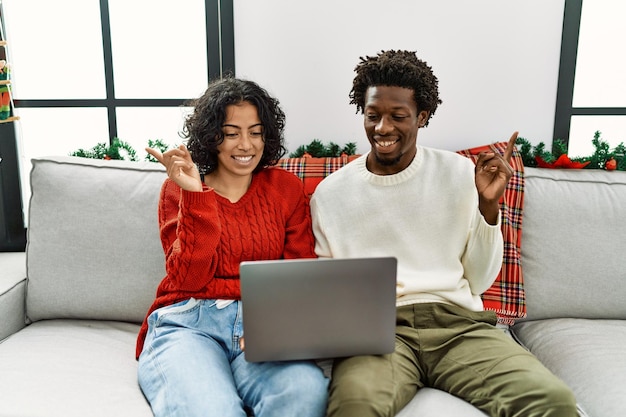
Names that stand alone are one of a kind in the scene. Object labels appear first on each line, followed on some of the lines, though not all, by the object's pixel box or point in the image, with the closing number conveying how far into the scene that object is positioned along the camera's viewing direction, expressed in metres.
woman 1.08
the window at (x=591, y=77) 1.78
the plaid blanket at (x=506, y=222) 1.50
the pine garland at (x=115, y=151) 1.81
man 1.17
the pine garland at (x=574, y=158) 1.72
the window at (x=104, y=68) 1.86
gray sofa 1.50
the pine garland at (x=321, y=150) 1.77
